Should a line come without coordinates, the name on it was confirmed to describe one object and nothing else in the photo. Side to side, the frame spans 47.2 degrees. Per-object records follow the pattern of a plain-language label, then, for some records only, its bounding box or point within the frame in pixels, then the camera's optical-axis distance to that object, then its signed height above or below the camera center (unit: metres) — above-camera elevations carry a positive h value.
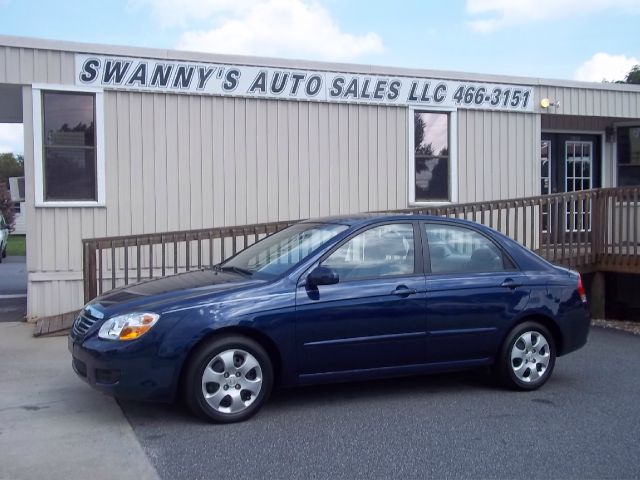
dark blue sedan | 5.29 -0.66
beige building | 9.97 +1.44
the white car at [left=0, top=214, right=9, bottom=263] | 22.44 -0.08
